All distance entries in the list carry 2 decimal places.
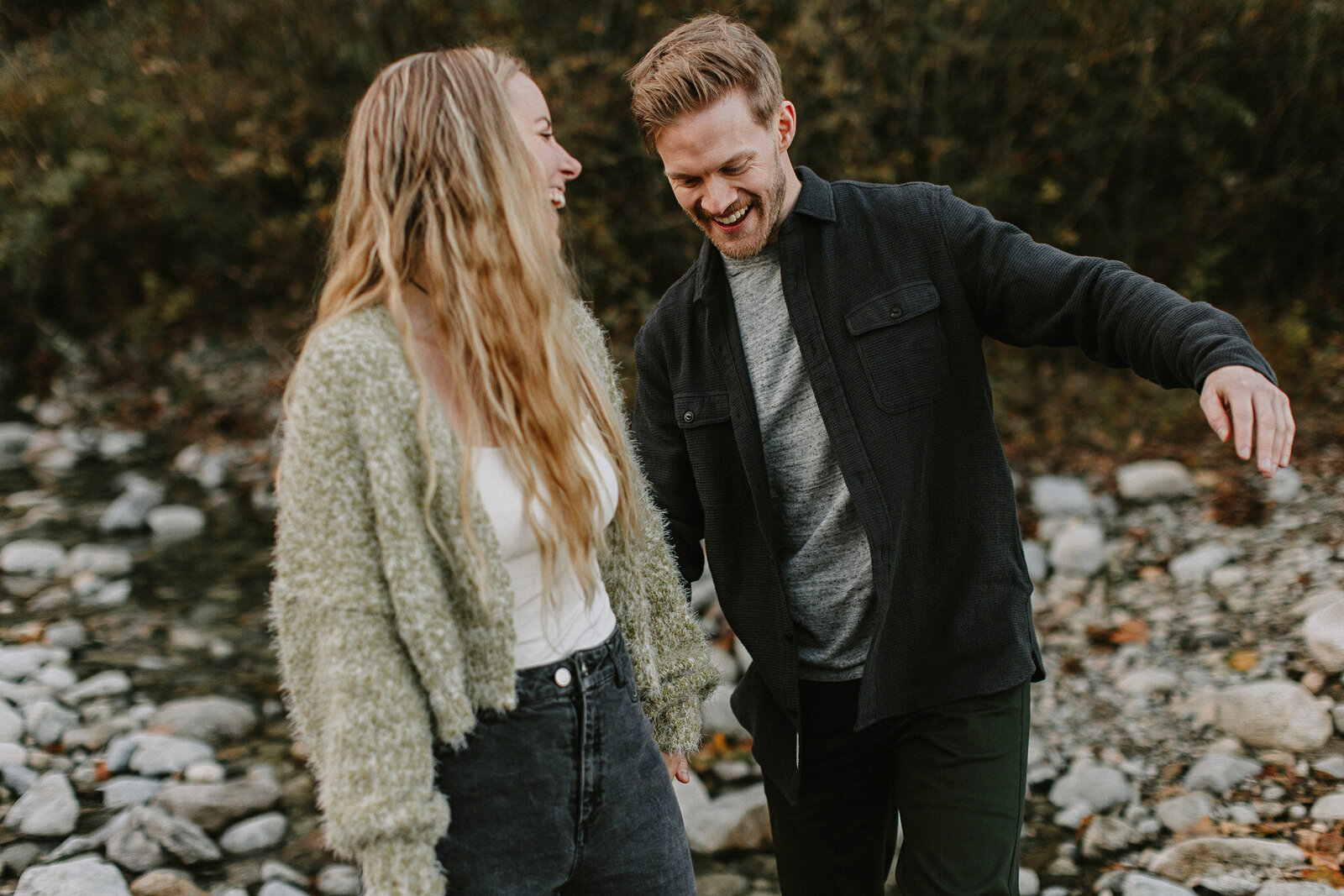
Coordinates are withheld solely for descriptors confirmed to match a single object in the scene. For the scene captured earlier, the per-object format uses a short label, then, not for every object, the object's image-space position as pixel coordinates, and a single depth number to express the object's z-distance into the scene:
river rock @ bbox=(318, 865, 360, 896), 3.39
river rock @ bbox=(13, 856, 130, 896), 3.05
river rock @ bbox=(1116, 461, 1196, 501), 5.78
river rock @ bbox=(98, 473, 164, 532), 6.23
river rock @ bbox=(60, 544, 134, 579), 5.61
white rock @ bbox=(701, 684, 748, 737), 4.32
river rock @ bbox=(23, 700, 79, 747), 4.00
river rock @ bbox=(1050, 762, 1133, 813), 3.70
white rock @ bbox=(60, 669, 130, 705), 4.35
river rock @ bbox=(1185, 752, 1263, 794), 3.61
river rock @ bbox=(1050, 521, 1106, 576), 5.29
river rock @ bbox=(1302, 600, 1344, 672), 3.98
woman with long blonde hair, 1.52
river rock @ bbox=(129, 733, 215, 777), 3.91
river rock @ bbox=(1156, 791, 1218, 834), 3.47
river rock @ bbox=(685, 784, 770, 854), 3.64
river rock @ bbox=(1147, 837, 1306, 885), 3.12
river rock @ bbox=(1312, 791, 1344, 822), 3.29
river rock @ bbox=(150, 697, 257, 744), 4.20
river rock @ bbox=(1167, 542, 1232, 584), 4.99
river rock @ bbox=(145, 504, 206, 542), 6.26
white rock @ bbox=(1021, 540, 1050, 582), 5.34
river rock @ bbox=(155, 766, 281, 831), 3.64
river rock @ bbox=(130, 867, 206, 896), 3.21
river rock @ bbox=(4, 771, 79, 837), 3.44
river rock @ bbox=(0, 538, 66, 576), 5.58
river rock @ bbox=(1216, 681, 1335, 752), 3.69
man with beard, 2.18
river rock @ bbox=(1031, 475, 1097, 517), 5.79
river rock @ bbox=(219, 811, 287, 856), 3.57
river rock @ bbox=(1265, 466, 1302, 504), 5.38
